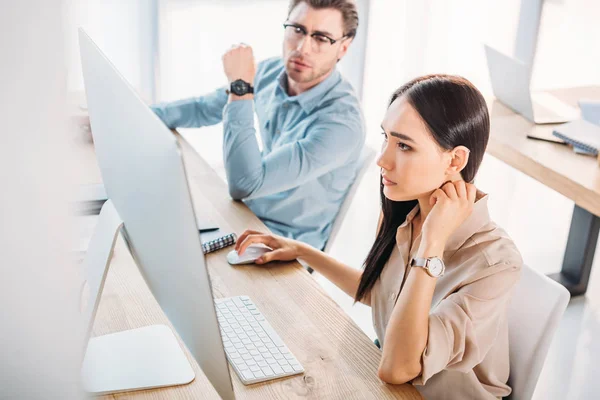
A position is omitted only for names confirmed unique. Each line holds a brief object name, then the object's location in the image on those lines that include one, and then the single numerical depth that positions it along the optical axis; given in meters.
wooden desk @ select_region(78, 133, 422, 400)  1.22
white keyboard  1.26
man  2.03
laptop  2.68
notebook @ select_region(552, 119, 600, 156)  2.45
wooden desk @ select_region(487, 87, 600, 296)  2.28
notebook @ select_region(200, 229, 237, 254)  1.71
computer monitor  0.86
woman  1.28
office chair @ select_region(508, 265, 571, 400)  1.35
